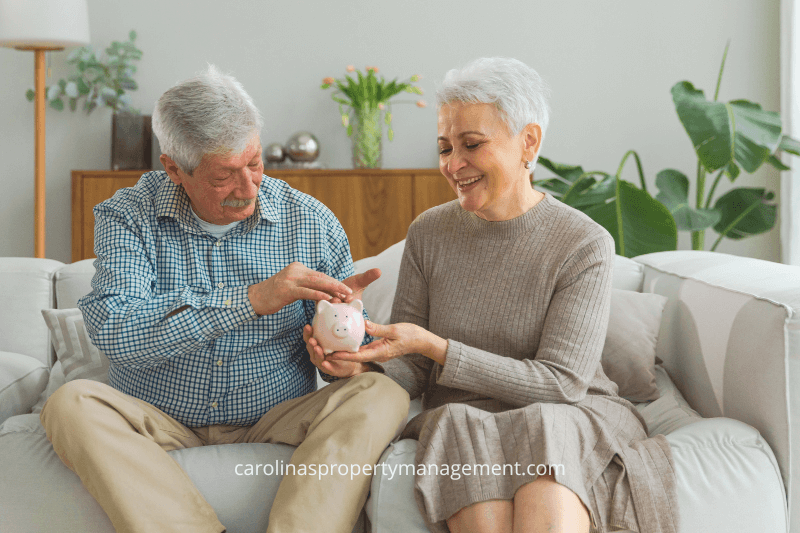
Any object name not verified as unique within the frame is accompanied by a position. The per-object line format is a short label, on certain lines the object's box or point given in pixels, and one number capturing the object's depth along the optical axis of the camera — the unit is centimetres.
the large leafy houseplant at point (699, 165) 243
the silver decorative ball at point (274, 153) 328
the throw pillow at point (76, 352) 181
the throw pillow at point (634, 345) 166
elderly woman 114
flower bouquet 316
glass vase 319
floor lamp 279
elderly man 118
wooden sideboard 311
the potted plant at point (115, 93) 327
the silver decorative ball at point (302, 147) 326
